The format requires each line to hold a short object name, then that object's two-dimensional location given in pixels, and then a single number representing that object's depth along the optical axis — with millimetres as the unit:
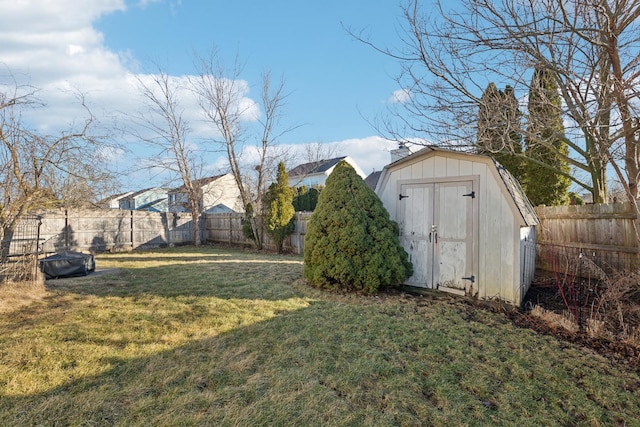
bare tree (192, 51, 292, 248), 14867
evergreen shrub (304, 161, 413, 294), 5492
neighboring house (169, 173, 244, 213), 21562
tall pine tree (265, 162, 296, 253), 12219
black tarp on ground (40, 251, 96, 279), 6680
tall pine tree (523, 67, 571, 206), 8088
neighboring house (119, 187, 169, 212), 27844
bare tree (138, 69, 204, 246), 15156
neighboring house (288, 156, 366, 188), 25406
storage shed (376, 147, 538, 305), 4809
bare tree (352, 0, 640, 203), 4117
